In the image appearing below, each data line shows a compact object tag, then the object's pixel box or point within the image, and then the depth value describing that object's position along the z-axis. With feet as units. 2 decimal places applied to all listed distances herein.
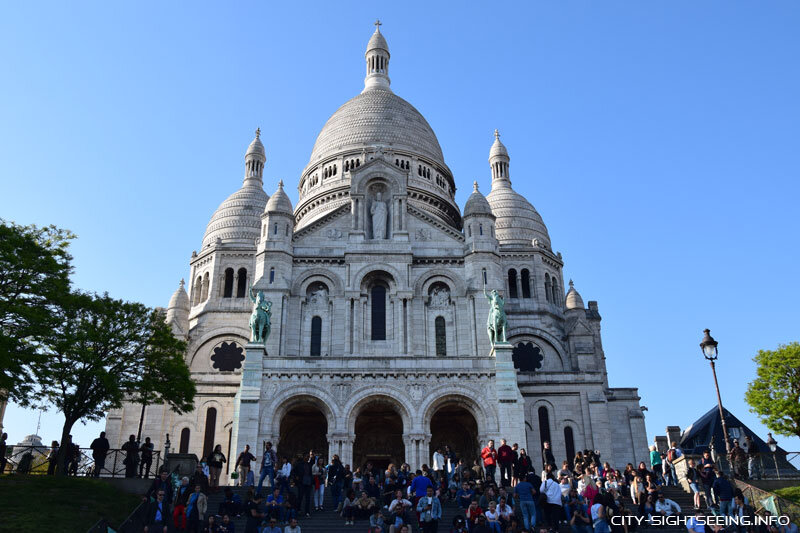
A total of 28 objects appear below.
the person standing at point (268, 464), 82.45
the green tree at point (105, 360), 91.81
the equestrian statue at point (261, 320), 119.44
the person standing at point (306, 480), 75.61
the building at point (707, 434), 174.70
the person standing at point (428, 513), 66.33
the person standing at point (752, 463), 88.28
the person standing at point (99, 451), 86.79
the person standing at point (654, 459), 92.02
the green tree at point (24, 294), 86.69
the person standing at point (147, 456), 89.10
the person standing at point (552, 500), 66.80
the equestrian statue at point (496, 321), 121.70
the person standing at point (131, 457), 87.92
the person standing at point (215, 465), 87.15
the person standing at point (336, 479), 80.38
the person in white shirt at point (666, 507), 73.15
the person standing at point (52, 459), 88.94
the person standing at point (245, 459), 87.83
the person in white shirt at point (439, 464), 91.25
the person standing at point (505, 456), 78.48
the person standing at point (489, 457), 82.50
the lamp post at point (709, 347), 79.82
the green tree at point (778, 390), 112.98
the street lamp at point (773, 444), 95.60
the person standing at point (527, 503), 65.94
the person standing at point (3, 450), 86.45
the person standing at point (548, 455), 84.31
